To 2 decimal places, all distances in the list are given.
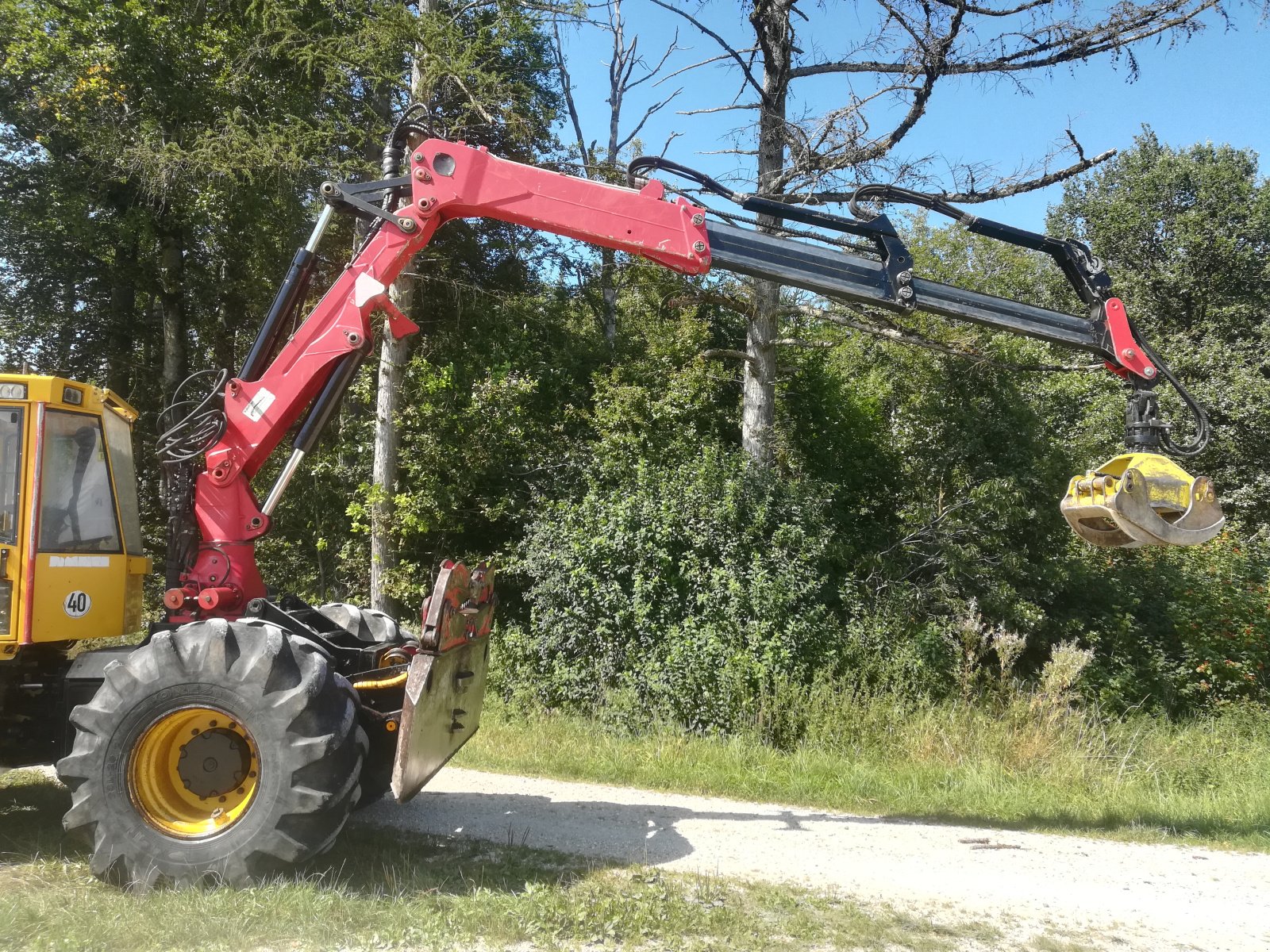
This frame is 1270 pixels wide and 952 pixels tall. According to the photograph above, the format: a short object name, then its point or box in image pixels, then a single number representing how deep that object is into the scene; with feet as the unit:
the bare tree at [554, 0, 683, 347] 54.60
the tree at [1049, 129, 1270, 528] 62.69
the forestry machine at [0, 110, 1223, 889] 16.26
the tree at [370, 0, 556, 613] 38.68
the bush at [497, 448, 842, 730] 31.81
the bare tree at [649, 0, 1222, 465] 34.99
